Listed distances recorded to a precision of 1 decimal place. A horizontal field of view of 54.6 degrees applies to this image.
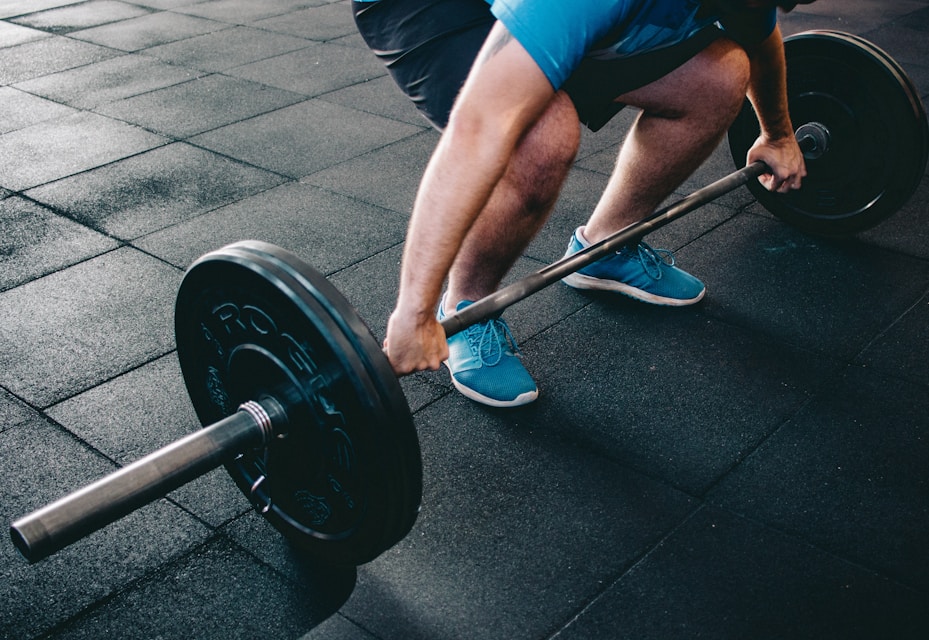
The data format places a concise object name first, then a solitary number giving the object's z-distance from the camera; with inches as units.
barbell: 45.3
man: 51.3
